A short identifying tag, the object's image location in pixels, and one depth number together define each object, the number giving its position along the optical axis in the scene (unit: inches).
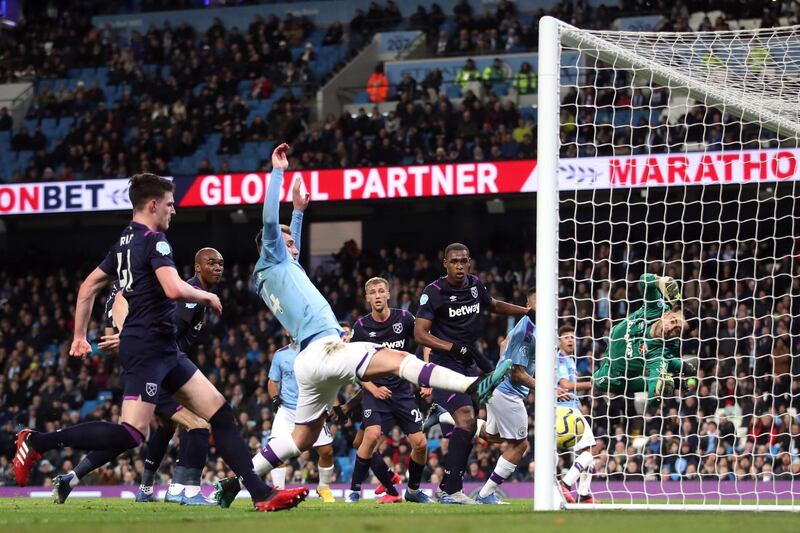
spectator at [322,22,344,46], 1190.1
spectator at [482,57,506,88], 1036.8
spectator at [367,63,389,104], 1076.5
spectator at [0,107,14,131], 1127.6
